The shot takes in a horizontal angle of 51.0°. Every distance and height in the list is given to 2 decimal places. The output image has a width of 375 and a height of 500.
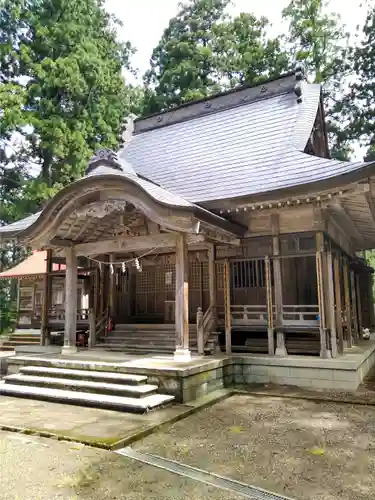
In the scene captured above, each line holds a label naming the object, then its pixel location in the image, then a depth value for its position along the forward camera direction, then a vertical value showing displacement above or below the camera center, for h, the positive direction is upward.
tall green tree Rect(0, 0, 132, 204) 20.25 +11.85
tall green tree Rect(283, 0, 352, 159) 25.28 +16.26
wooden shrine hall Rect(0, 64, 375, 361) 7.82 +1.58
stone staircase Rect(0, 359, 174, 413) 6.12 -1.42
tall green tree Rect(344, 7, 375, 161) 23.73 +12.72
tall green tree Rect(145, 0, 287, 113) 26.28 +16.81
